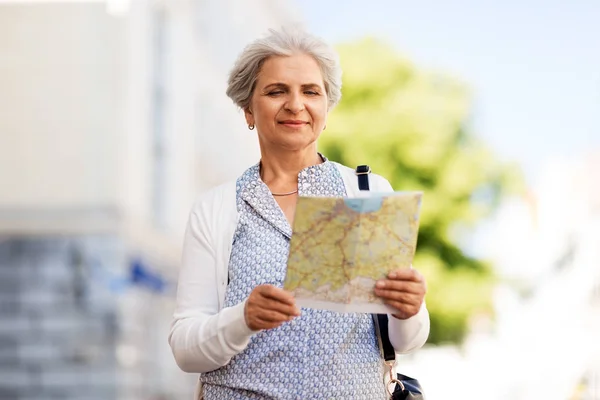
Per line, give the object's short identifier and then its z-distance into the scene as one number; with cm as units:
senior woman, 258
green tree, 2281
